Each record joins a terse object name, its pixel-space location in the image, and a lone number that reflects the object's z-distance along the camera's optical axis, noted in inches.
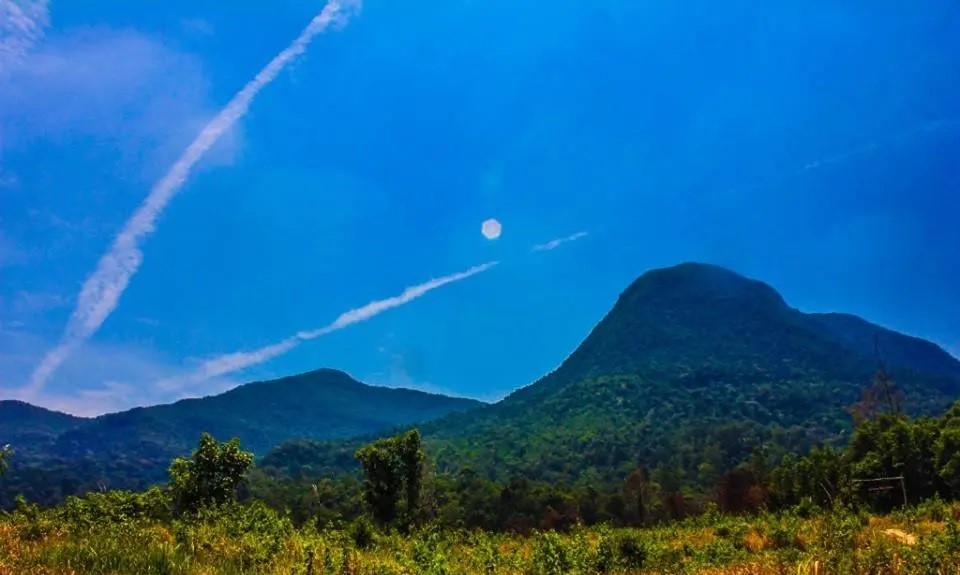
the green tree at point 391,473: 2114.9
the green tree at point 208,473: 1137.4
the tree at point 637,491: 2903.5
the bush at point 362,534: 821.4
